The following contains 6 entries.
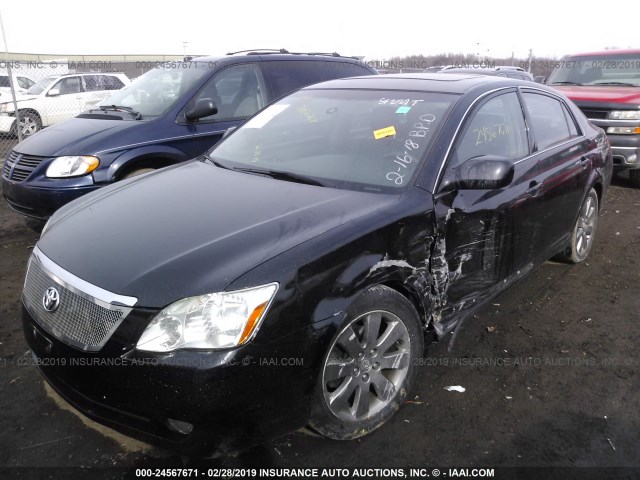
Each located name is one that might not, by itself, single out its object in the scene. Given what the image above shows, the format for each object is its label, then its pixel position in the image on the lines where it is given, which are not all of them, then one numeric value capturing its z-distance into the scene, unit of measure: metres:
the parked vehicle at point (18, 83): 14.18
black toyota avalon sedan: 2.01
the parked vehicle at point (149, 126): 4.73
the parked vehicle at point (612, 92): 7.43
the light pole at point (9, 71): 9.09
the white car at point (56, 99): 12.43
